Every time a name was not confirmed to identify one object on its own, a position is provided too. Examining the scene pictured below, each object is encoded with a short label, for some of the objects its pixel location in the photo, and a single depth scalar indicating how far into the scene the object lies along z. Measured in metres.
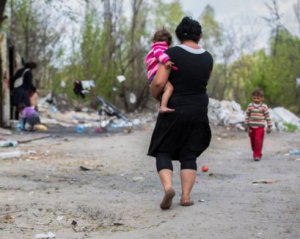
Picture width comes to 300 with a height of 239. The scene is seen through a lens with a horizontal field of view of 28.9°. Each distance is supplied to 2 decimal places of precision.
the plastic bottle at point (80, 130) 15.28
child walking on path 9.86
